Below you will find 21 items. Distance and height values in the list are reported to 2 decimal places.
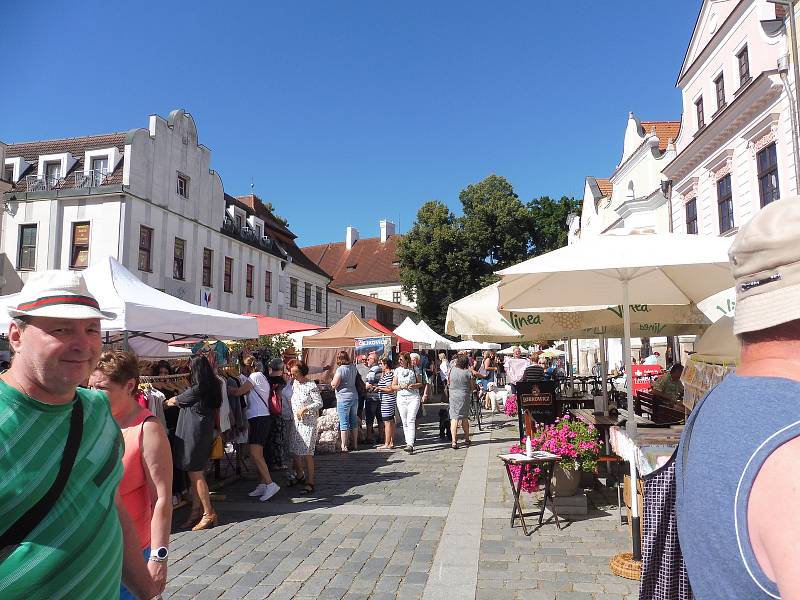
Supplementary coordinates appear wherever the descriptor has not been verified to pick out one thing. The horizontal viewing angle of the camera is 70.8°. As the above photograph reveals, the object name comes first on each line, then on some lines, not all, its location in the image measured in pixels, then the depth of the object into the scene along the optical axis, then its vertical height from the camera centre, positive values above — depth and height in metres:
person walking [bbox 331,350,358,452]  10.98 -0.67
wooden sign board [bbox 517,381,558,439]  9.65 -0.70
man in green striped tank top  1.62 -0.30
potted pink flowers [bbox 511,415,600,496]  6.28 -1.01
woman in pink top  2.70 -0.58
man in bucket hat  0.91 -0.15
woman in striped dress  11.56 -0.93
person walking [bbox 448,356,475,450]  11.19 -0.61
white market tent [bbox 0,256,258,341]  7.12 +0.69
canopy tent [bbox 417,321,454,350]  21.69 +0.82
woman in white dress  7.96 -0.87
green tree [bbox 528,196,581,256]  47.69 +12.97
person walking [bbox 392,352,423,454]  11.17 -0.71
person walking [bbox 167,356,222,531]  6.30 -0.82
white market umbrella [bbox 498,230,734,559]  4.76 +0.92
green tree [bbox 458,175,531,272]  36.69 +8.65
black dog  12.69 -1.37
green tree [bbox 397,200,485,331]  36.62 +6.42
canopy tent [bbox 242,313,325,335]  13.98 +0.89
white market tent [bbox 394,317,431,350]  21.23 +1.02
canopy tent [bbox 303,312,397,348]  17.22 +0.81
